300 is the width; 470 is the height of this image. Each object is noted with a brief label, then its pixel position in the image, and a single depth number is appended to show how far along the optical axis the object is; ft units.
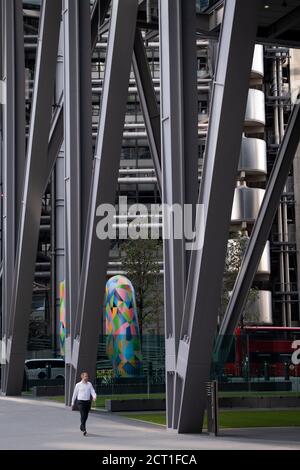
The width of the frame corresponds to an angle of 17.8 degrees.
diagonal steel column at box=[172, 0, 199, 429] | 67.67
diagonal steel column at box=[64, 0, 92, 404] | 95.86
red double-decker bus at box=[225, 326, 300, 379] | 132.57
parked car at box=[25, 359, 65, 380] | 165.78
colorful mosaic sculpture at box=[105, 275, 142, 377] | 139.03
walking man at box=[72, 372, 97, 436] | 65.21
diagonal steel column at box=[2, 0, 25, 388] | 124.06
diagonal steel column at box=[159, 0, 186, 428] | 66.59
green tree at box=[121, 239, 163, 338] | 216.54
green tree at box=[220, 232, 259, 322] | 212.64
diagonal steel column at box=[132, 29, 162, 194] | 100.27
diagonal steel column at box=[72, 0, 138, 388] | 80.02
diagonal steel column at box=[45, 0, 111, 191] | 112.16
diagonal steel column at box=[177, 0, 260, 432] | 56.49
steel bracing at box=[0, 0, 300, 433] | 58.80
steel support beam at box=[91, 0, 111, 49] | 108.58
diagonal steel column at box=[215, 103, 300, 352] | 108.17
